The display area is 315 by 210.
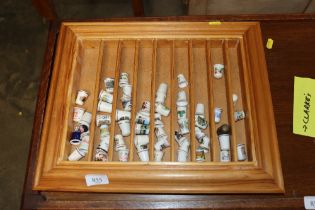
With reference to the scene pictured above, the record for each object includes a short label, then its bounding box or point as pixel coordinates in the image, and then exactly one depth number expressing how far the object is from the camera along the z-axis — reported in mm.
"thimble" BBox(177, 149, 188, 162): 956
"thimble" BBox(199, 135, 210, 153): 968
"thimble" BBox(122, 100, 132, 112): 1022
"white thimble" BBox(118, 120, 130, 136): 997
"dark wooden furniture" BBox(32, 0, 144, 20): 1865
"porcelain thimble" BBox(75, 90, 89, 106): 1043
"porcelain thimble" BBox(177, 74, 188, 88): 1071
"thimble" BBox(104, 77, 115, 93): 1061
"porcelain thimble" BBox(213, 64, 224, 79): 1085
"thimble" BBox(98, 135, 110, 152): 961
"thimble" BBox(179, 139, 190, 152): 966
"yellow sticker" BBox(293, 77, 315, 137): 988
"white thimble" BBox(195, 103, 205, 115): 1021
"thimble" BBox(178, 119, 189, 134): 987
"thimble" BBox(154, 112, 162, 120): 1014
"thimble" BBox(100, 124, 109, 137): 989
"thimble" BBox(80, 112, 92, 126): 1010
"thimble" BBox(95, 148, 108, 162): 936
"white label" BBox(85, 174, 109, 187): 861
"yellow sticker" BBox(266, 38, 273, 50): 1098
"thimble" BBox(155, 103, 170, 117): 1025
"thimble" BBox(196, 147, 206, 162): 938
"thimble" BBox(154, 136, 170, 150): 970
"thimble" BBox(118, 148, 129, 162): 947
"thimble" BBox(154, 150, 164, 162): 949
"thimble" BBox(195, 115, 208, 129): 998
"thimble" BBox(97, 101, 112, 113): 1030
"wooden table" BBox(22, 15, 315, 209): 896
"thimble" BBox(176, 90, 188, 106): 1021
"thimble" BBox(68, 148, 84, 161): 953
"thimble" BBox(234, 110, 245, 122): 1006
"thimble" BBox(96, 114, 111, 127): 1011
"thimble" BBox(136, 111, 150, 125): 988
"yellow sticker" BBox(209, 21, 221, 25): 1079
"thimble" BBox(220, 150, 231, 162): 944
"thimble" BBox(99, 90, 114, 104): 1036
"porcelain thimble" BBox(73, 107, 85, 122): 1012
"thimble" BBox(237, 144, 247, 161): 949
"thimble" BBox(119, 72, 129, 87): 1070
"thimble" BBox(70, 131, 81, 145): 976
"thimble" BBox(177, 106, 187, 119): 1007
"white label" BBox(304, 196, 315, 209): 877
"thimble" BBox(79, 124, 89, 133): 996
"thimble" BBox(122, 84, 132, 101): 1048
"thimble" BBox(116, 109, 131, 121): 999
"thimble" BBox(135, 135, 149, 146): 963
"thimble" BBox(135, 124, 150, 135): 975
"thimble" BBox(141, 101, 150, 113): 1014
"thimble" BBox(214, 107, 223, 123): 1005
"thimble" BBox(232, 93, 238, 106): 1042
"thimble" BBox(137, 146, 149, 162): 949
